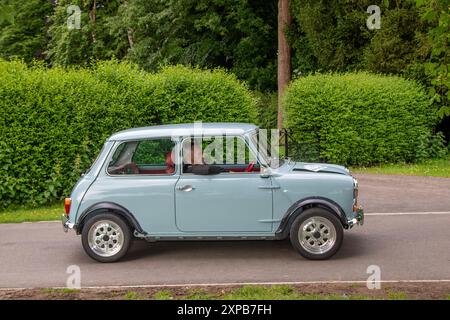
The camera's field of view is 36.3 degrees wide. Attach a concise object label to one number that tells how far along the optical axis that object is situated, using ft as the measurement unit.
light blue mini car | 31.19
